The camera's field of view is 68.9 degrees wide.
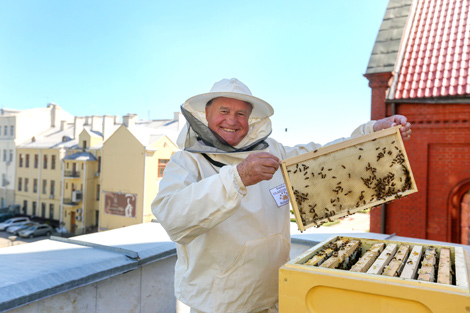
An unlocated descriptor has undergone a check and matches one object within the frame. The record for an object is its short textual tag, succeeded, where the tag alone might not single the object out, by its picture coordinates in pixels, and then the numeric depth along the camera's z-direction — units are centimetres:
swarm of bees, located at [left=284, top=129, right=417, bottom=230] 215
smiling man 176
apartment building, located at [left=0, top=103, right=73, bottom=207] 3240
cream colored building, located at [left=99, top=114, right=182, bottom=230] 2358
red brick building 738
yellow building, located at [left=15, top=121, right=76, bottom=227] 2964
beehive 133
